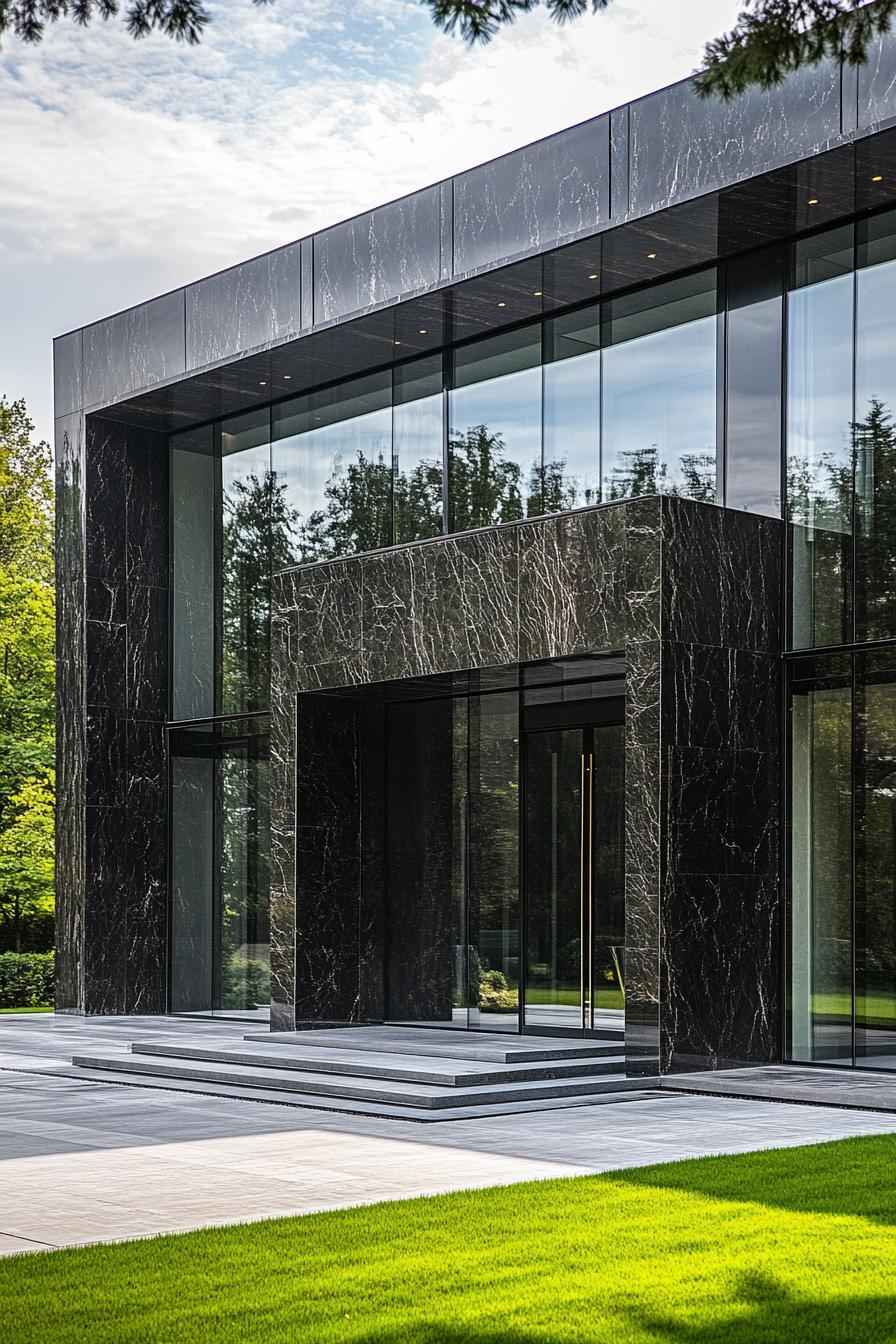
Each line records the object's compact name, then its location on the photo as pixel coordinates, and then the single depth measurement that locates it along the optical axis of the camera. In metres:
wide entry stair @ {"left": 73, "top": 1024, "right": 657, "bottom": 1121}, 13.86
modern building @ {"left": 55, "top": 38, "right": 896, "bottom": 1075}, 15.65
